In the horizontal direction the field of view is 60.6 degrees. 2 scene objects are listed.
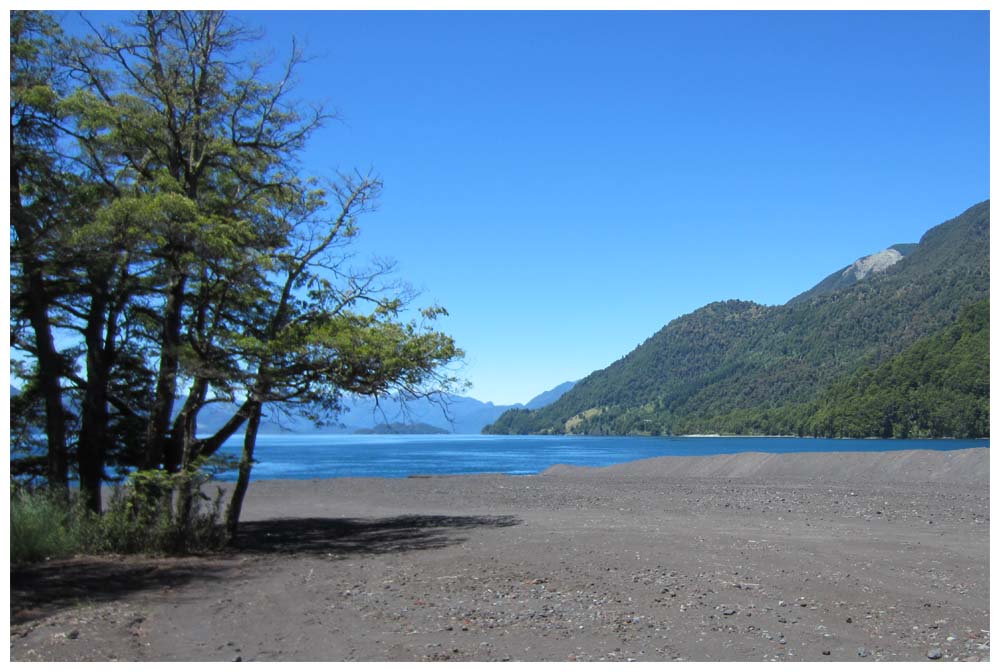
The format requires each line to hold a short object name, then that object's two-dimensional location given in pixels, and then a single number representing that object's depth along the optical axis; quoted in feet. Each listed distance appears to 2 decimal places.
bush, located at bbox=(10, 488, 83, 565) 35.12
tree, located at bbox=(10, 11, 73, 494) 35.88
